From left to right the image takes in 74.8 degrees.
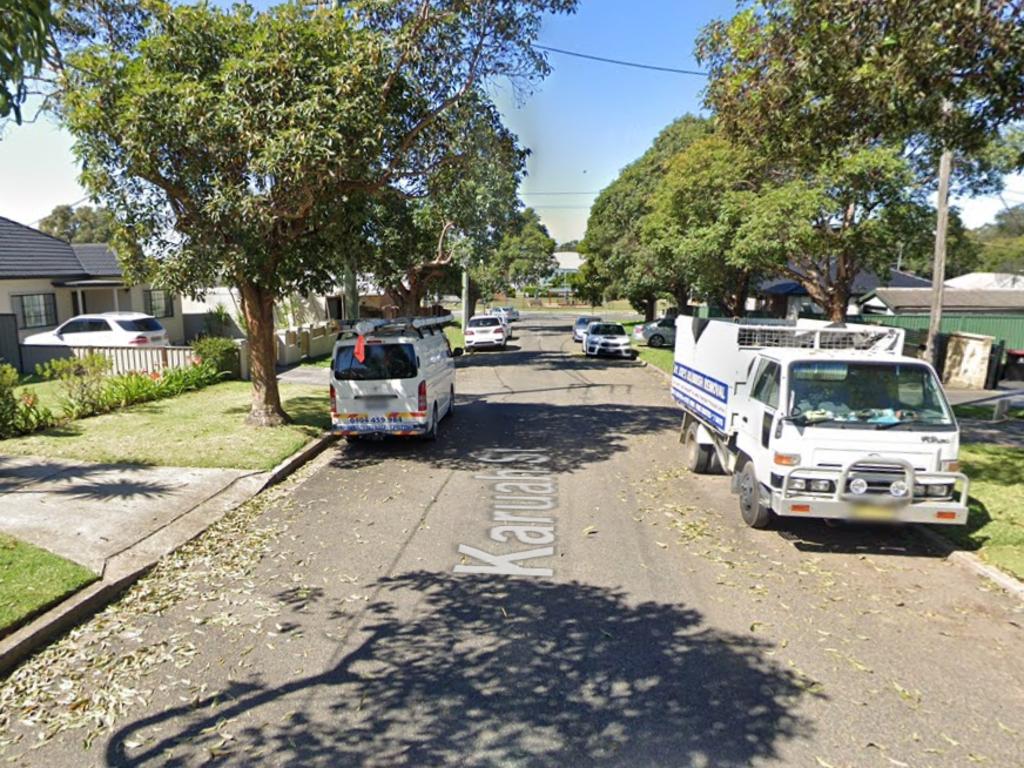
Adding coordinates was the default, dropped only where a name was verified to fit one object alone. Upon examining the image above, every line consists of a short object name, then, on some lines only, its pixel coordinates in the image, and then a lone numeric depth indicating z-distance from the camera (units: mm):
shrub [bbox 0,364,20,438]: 10656
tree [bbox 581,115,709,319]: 37969
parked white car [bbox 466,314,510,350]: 32219
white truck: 6371
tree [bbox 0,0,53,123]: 3805
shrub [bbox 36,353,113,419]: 12453
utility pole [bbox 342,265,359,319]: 17892
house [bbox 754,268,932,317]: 31297
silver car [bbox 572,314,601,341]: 38062
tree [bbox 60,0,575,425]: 8945
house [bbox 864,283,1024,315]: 29531
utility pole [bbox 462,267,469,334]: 33375
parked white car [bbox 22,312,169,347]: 19250
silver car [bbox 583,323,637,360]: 28781
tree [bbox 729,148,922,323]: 15781
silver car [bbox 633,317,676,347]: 33250
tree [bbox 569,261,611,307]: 59538
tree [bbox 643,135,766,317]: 19656
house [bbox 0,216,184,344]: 20922
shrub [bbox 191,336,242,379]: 17047
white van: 10922
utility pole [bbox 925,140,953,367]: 14094
